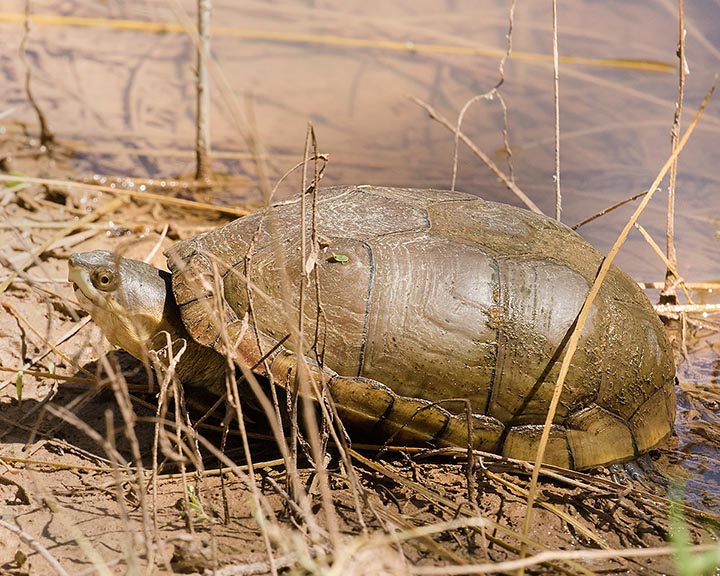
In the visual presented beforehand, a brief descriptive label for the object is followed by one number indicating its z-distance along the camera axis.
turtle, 5.43
